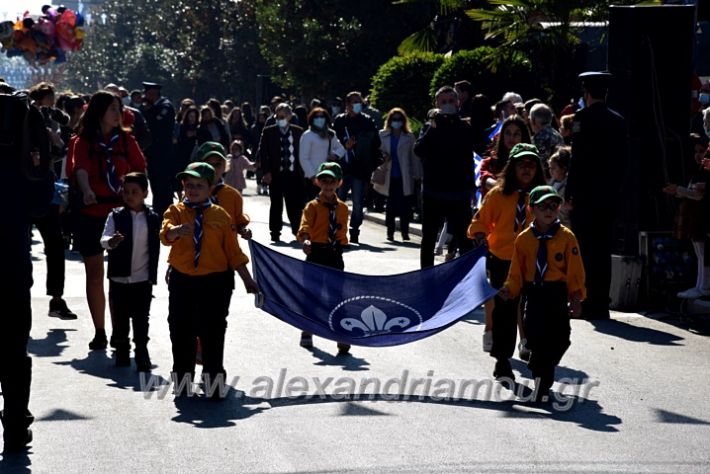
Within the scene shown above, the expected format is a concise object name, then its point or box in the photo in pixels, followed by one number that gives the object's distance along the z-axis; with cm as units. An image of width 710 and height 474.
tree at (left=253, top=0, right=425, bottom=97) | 3209
